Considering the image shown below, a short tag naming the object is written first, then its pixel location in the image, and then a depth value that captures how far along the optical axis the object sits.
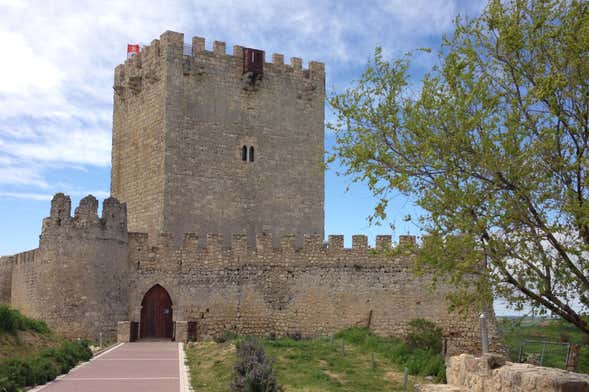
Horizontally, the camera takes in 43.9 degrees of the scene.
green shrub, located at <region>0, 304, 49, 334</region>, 17.20
